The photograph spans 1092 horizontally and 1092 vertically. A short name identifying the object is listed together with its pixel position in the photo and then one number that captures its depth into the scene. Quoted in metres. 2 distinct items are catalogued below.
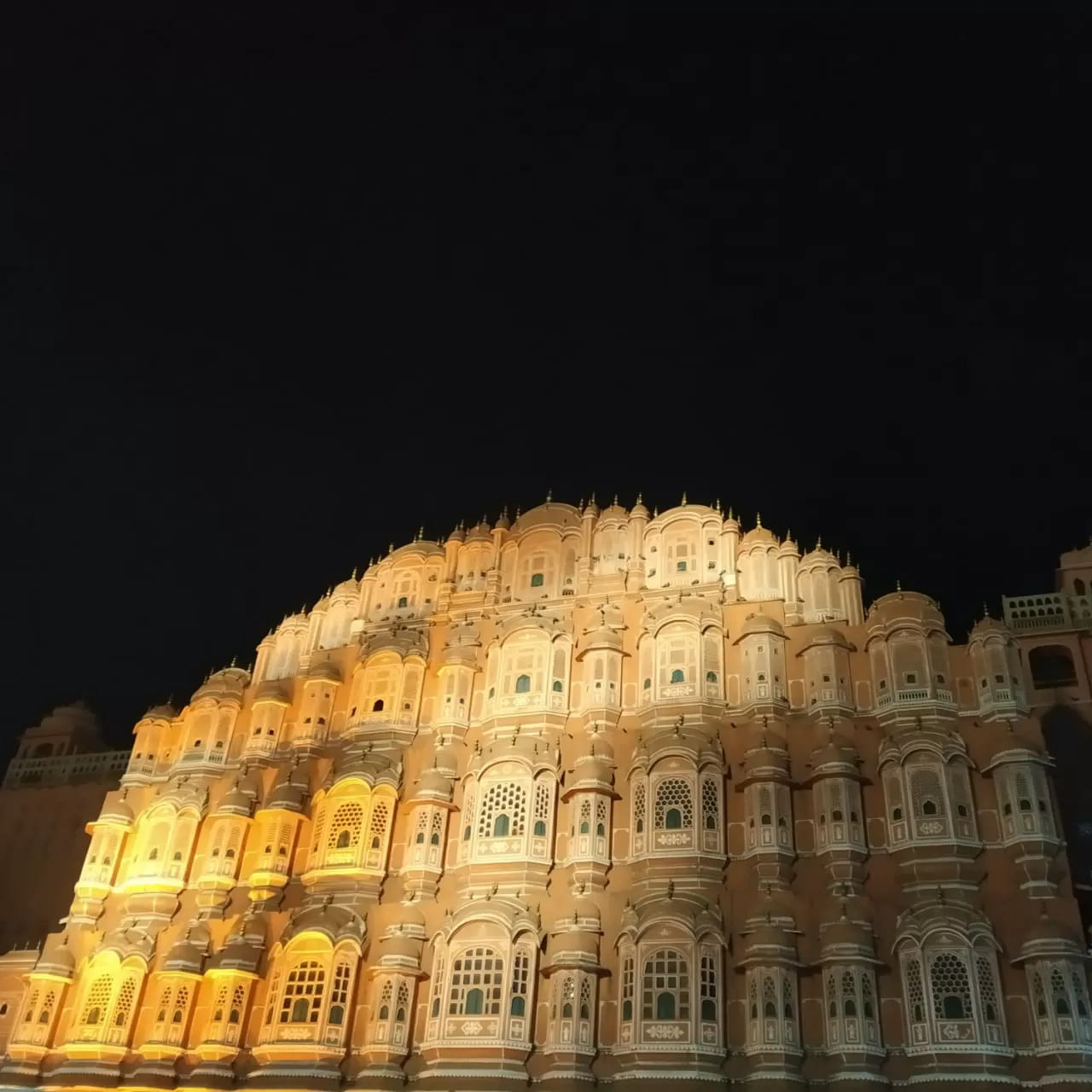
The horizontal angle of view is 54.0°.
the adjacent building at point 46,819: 37.91
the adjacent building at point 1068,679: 27.16
